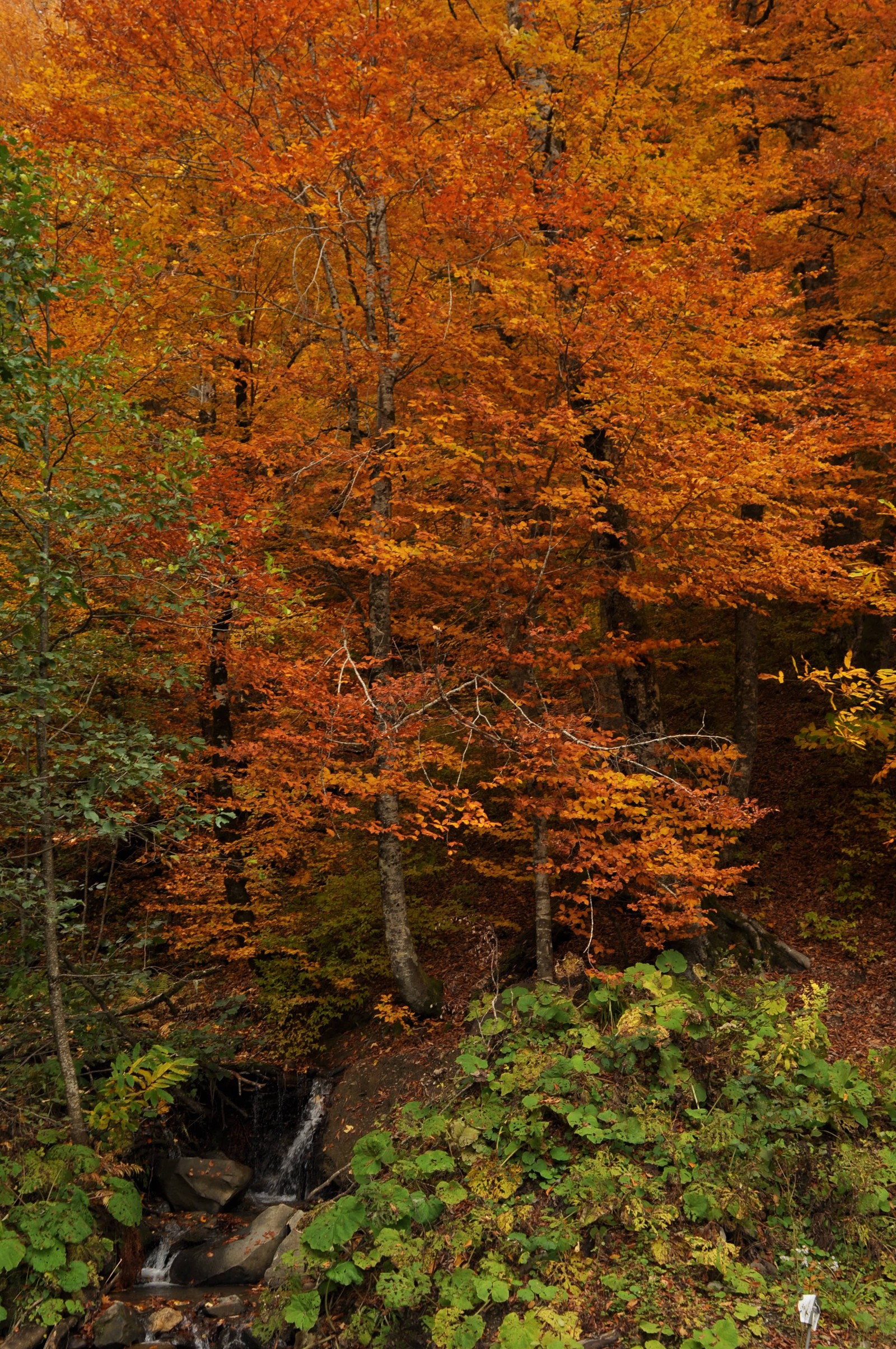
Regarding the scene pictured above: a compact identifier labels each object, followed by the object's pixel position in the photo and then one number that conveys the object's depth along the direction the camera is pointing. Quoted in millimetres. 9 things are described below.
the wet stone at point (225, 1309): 7113
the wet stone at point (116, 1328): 6613
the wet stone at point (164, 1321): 6914
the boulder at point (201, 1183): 8836
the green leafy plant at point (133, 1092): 7461
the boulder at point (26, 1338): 6238
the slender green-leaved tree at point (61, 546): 5684
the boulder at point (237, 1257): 7609
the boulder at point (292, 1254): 6562
